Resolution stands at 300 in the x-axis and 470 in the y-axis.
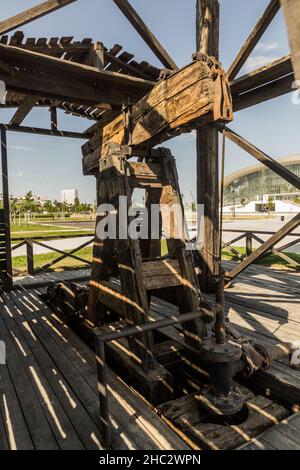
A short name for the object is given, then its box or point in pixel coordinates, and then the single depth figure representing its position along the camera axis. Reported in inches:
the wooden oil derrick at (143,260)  123.5
